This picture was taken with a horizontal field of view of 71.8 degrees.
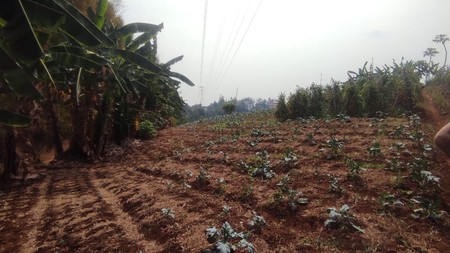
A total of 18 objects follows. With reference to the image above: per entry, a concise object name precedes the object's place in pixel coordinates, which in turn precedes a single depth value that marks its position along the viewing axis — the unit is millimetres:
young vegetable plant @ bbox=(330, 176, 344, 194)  4824
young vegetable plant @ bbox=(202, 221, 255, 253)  3128
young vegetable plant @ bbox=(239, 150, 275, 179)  6059
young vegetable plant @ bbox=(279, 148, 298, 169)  6438
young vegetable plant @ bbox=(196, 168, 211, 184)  6184
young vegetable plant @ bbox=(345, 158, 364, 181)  5309
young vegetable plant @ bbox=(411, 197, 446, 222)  3973
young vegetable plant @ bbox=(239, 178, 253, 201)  5035
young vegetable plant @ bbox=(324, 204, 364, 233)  3771
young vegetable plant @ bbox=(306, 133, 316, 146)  8346
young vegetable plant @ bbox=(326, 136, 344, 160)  6790
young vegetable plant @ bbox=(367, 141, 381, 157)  6434
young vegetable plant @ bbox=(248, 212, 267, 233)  3943
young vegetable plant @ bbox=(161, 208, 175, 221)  4535
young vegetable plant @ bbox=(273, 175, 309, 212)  4484
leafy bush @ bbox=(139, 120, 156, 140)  15070
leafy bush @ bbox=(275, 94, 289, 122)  16906
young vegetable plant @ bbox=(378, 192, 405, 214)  4194
